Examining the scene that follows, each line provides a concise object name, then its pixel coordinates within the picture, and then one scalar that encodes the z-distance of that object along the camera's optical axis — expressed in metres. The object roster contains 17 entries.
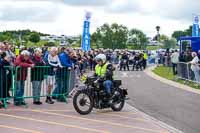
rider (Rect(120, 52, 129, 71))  44.61
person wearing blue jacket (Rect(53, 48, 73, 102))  15.68
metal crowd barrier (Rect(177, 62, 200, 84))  23.70
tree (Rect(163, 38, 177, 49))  74.91
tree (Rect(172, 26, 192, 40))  100.04
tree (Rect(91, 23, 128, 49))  81.94
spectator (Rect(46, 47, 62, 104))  15.24
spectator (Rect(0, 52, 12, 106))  13.68
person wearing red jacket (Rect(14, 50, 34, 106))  14.11
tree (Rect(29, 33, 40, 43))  69.75
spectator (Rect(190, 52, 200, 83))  23.33
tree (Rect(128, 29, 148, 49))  83.56
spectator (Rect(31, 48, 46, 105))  14.65
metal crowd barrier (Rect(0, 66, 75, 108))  13.84
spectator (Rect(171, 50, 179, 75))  32.41
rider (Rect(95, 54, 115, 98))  13.38
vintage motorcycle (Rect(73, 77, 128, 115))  12.84
